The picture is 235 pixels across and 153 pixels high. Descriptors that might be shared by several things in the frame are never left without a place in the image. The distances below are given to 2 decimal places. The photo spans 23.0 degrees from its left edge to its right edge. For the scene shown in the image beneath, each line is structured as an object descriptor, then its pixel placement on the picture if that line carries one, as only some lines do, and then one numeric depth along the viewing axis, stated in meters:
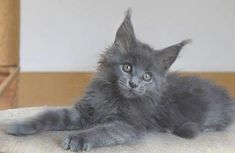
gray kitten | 0.78
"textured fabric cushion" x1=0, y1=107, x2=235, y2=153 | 0.74
